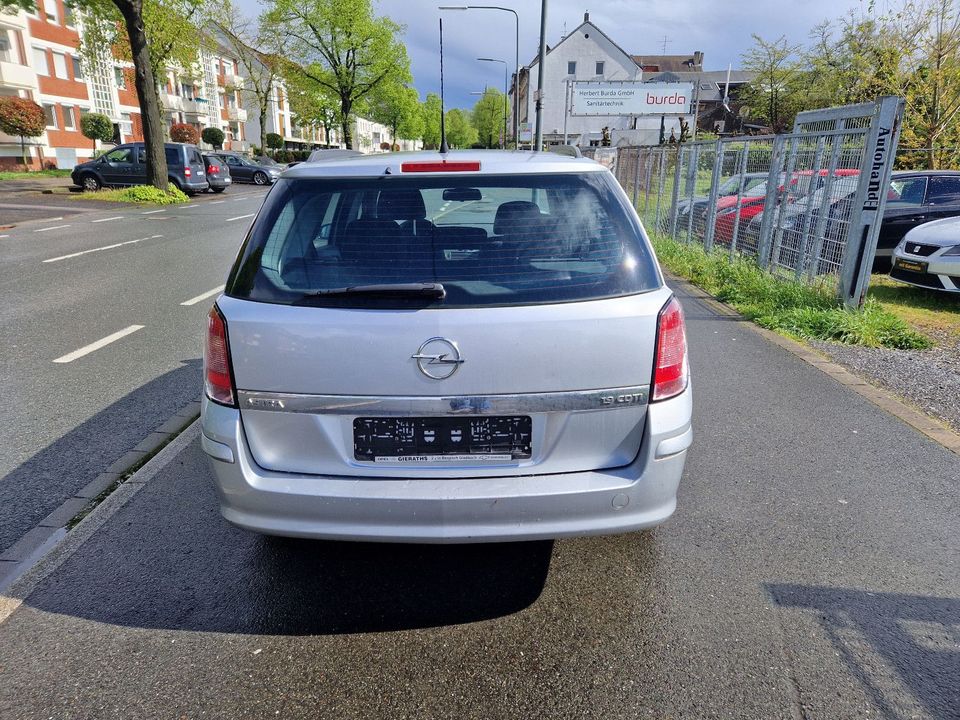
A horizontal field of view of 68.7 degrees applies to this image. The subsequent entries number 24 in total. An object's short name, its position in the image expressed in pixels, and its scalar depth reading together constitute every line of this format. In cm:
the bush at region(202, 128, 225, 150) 5362
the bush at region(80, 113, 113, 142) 3978
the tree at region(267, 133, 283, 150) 6588
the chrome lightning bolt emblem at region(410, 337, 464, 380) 234
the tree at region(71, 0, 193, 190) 2027
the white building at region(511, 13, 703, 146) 6475
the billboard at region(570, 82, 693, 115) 4844
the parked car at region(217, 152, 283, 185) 3622
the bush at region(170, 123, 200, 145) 4792
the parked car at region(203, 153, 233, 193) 2869
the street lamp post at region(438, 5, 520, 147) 2907
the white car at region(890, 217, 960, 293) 814
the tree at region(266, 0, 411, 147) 5016
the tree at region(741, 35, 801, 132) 3947
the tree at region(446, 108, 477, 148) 12525
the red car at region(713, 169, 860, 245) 838
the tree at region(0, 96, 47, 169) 3225
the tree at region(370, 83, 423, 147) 5634
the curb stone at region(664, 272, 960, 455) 456
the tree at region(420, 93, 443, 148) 11438
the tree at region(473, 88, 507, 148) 10644
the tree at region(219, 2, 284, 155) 4711
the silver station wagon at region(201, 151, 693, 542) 238
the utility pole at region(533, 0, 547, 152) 2344
